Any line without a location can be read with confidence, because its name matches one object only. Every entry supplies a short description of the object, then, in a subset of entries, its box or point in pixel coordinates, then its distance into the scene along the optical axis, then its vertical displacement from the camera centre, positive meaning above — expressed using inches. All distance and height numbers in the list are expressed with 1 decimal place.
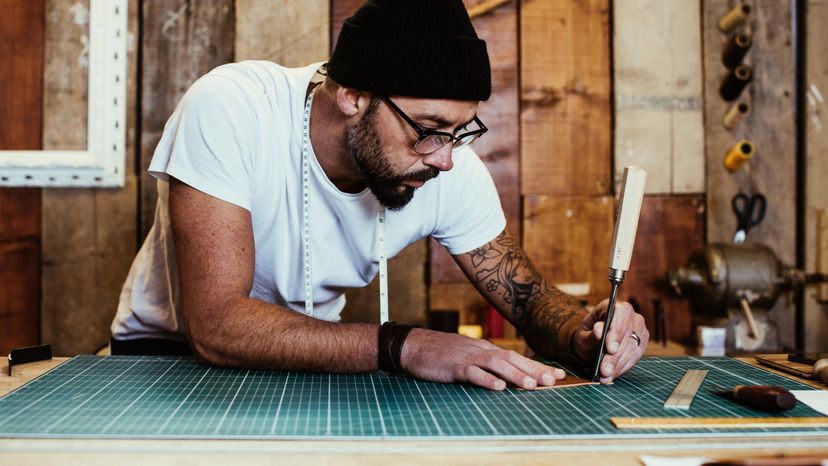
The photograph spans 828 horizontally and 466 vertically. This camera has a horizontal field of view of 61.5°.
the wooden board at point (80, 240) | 116.0 -1.8
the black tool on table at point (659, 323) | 117.3 -15.4
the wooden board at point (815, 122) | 126.6 +20.2
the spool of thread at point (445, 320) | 115.1 -14.7
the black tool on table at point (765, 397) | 49.0 -11.9
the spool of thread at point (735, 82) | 121.9 +26.7
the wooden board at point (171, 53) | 117.6 +30.1
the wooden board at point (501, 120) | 122.6 +19.7
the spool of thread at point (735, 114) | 124.9 +21.3
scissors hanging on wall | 126.0 +3.9
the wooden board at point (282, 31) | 119.0 +34.2
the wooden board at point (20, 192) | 115.3 +6.3
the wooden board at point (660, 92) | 125.3 +25.3
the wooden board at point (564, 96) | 123.6 +24.3
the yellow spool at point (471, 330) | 119.6 -17.1
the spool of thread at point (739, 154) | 122.6 +13.8
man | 60.9 +1.9
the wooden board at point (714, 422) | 45.8 -12.7
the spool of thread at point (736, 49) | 121.1 +32.3
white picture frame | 114.4 +16.8
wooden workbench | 39.6 -13.0
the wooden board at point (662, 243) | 126.5 -2.0
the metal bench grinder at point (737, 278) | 116.3 -7.8
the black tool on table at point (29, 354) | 60.7 -11.2
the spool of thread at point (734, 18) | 122.0 +37.9
